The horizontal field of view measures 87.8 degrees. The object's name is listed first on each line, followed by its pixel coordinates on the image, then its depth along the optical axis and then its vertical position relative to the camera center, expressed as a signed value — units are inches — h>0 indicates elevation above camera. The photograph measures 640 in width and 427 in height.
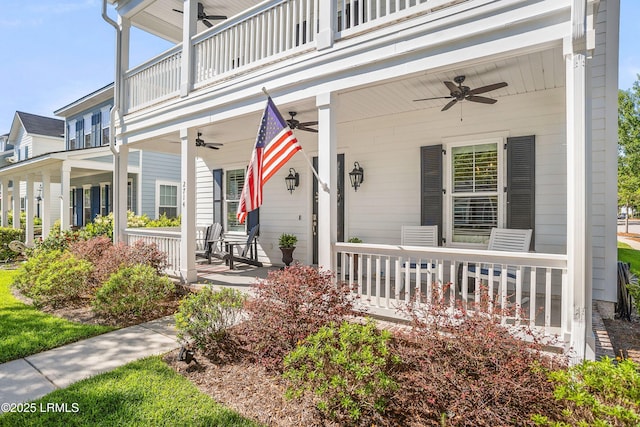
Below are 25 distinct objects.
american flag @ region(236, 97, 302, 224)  159.9 +28.8
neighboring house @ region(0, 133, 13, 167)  965.2 +186.3
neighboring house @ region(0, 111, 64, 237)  731.4 +177.7
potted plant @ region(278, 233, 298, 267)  293.0 -31.1
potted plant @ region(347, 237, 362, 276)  249.9 -35.9
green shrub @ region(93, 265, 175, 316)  184.1 -46.3
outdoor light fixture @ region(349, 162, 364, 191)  264.2 +29.3
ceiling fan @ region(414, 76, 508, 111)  170.4 +63.1
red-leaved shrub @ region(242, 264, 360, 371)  127.0 -39.7
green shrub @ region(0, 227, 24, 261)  411.5 -35.9
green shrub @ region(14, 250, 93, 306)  207.2 -44.7
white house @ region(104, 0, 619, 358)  122.8 +60.7
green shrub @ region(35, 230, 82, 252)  333.1 -30.2
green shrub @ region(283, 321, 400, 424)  91.8 -47.0
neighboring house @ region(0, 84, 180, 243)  450.0 +62.2
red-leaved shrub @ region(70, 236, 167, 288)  221.6 -32.2
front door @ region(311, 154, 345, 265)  275.9 +12.3
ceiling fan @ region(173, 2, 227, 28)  292.7 +176.3
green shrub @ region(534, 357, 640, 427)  69.4 -41.4
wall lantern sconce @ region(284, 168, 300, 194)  305.1 +29.9
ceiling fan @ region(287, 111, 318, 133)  237.1 +63.5
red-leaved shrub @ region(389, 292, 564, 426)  85.4 -45.5
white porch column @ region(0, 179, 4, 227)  577.0 +17.2
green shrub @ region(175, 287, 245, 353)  138.7 -44.6
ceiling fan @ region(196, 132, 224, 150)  318.3 +67.5
